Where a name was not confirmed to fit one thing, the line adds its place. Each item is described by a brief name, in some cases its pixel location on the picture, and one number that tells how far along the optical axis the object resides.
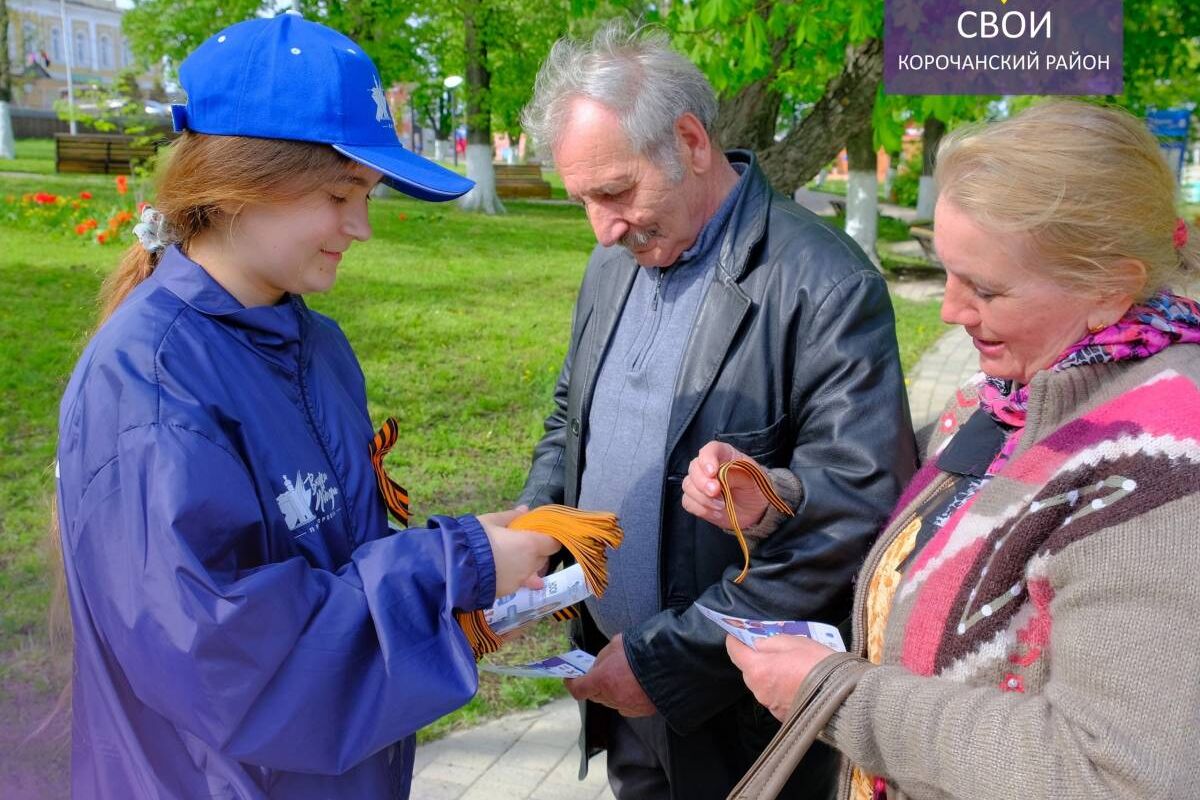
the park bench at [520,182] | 30.48
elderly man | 2.30
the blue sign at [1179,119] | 15.21
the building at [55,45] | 62.29
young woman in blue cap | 1.52
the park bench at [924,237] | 15.85
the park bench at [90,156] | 23.92
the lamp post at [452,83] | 23.77
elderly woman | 1.40
